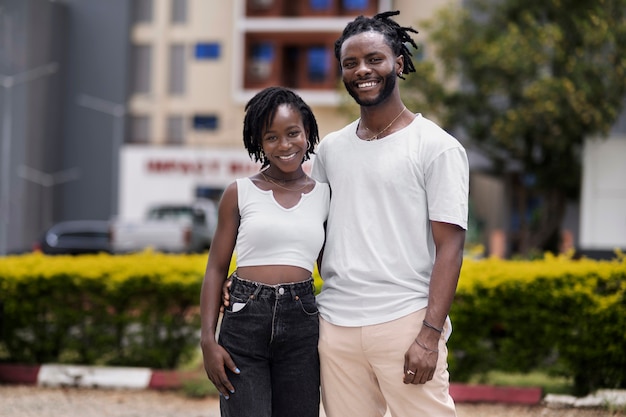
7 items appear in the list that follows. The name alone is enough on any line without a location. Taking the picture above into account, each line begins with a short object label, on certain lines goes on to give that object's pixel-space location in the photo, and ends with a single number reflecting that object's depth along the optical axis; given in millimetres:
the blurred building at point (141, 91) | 29922
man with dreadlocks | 3285
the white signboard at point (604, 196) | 12312
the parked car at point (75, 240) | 17469
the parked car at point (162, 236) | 17922
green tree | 18469
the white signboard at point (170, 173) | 30234
